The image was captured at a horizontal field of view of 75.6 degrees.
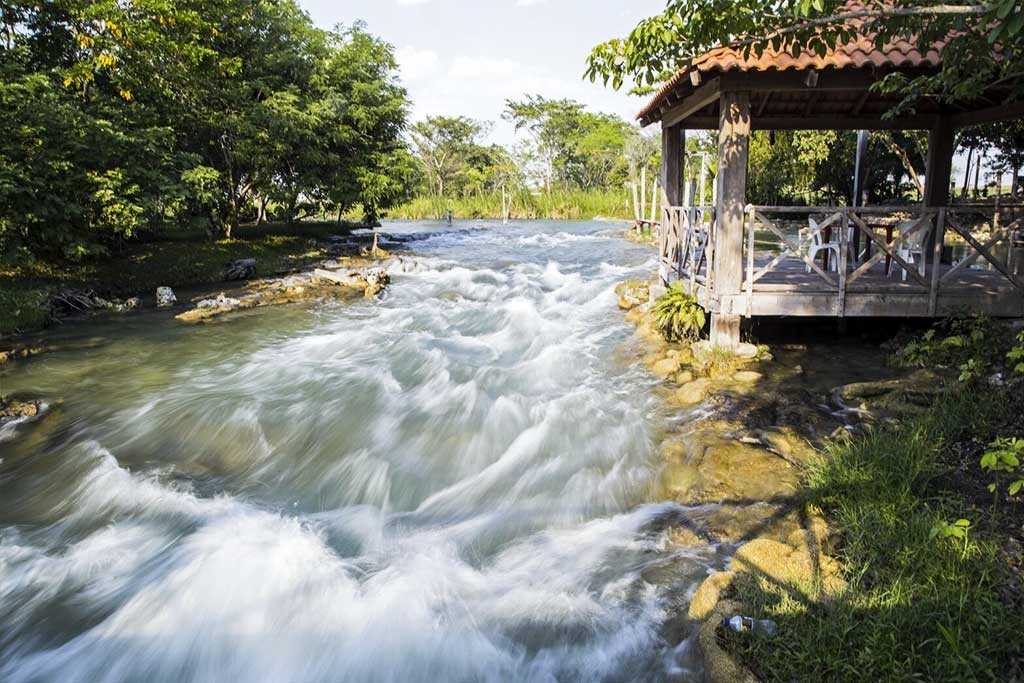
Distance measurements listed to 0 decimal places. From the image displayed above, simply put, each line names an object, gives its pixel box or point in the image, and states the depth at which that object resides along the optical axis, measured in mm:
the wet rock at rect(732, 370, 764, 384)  7767
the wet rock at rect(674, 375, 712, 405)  7465
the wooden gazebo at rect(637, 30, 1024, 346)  7242
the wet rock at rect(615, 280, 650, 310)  13547
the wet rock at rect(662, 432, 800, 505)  5281
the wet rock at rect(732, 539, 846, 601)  3752
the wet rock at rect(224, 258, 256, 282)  18516
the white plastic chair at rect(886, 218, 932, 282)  9949
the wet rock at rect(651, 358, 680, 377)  8613
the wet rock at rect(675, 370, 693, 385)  8114
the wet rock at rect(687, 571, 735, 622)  3857
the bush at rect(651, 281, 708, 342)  9477
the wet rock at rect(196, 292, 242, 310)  14539
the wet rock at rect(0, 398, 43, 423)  7858
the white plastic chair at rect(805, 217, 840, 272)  8233
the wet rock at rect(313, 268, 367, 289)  18152
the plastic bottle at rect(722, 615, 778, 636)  3470
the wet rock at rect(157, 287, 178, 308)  15080
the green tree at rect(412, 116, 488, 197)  61438
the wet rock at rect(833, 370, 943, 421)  6207
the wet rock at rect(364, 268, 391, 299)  17100
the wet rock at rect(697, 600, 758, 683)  3234
